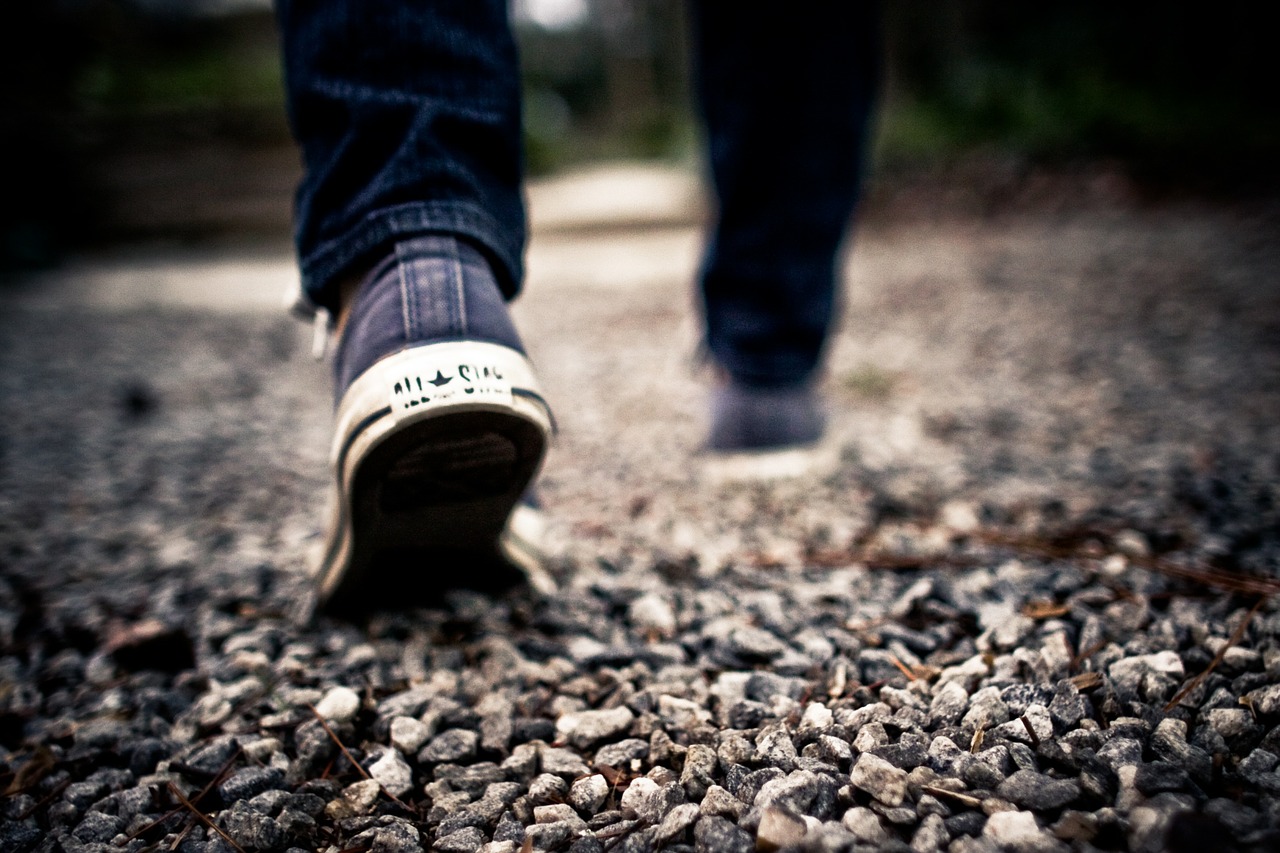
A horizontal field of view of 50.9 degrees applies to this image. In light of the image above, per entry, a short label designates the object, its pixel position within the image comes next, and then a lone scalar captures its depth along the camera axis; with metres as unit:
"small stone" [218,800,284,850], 0.42
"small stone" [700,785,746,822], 0.41
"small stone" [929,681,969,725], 0.44
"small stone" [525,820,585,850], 0.41
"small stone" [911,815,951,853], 0.39
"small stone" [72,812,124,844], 0.42
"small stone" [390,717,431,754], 0.45
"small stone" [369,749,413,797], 0.44
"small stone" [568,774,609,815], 0.43
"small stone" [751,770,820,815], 0.40
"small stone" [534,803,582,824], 0.42
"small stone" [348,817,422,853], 0.41
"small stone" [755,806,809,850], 0.39
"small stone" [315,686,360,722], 0.46
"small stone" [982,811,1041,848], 0.38
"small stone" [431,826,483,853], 0.41
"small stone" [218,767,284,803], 0.43
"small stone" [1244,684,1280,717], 0.42
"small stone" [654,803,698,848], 0.40
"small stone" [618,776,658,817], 0.42
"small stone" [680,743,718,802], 0.42
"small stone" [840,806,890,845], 0.39
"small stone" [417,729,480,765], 0.45
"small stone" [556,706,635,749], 0.46
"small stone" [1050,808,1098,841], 0.38
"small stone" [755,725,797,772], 0.42
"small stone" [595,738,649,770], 0.44
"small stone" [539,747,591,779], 0.44
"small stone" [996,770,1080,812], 0.40
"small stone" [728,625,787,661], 0.49
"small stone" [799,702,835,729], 0.44
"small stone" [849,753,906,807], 0.40
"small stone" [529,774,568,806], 0.43
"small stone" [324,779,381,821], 0.43
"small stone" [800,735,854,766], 0.42
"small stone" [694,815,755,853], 0.39
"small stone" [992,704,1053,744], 0.42
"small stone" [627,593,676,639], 0.52
